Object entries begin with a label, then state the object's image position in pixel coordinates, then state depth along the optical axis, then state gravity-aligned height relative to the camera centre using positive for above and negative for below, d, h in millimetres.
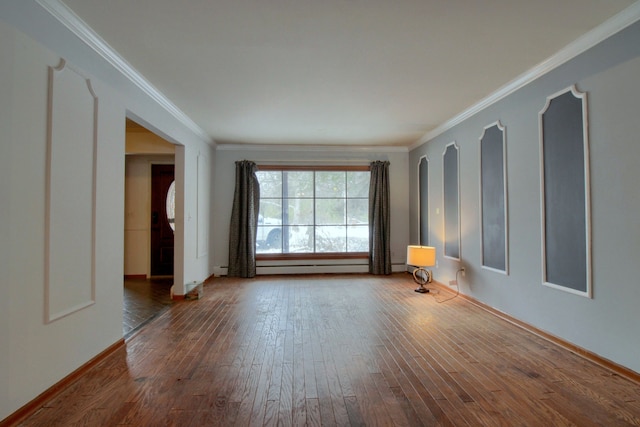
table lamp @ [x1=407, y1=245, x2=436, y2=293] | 4688 -610
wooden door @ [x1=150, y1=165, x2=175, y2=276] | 5949 -109
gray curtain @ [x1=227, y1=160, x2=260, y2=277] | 5871 -148
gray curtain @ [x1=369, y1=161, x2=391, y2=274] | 6090 -79
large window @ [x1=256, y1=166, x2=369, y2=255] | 6207 +145
